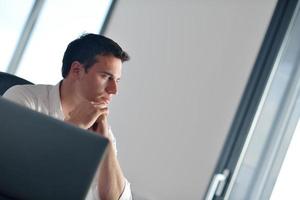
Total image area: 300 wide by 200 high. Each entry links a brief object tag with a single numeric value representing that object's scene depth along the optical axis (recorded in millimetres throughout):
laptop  1394
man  2204
